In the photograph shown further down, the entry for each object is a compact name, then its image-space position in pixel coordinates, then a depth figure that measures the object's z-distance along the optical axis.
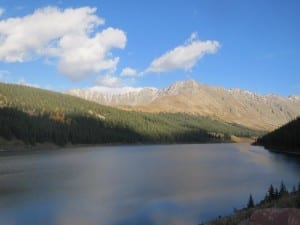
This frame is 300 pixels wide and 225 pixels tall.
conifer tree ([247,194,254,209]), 29.55
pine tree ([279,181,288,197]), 31.57
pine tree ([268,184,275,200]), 31.62
